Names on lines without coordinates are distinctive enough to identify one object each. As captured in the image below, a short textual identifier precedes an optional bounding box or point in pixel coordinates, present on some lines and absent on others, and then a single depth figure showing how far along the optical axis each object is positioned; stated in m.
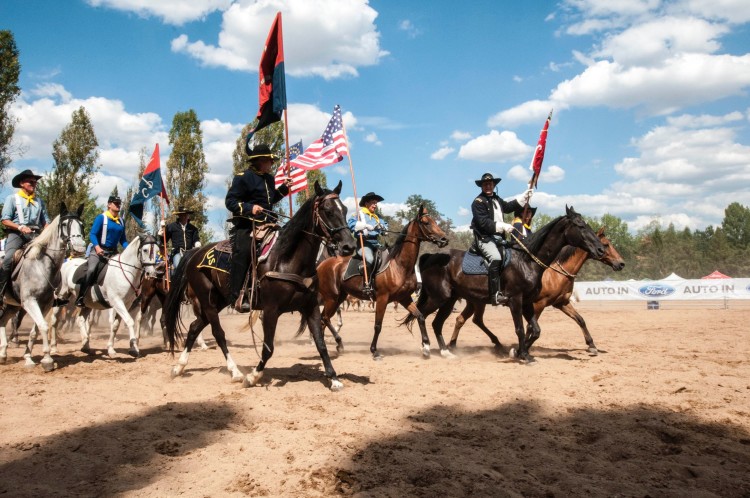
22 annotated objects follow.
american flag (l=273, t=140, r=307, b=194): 15.27
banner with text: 26.14
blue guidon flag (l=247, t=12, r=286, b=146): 8.66
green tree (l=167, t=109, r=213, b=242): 35.44
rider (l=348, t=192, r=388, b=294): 11.18
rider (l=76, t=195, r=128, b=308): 10.74
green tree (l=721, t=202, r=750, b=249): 90.97
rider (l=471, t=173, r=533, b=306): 10.07
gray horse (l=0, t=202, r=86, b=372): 9.12
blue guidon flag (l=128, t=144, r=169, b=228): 12.52
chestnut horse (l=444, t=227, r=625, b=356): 11.09
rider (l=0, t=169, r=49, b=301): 9.41
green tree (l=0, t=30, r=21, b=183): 25.12
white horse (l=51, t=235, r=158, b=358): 10.62
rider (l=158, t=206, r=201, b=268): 13.56
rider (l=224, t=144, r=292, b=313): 7.47
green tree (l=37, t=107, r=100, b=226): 31.50
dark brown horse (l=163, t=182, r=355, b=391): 7.01
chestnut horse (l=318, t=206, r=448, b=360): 10.59
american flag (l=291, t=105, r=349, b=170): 12.48
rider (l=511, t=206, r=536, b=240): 12.99
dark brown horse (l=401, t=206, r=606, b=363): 9.82
